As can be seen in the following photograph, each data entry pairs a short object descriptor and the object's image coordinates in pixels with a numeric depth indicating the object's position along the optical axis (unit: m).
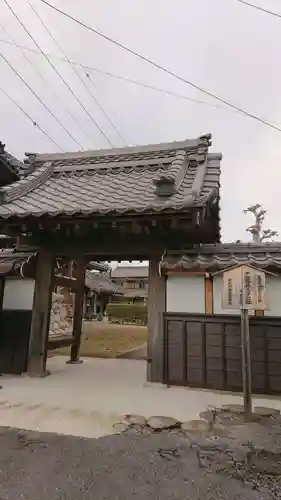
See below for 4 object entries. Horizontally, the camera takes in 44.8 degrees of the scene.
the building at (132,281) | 37.66
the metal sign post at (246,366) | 4.29
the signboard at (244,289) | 4.68
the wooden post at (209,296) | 6.05
